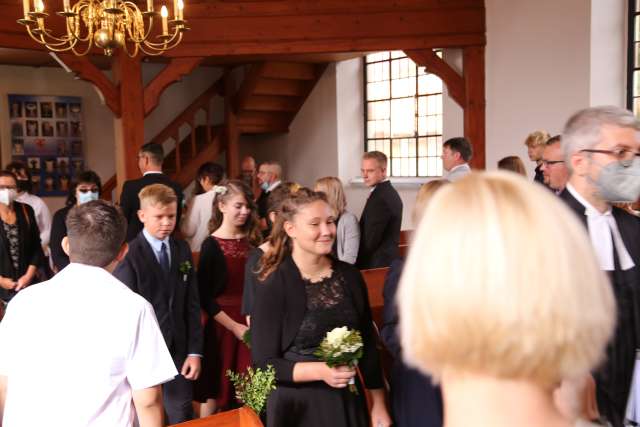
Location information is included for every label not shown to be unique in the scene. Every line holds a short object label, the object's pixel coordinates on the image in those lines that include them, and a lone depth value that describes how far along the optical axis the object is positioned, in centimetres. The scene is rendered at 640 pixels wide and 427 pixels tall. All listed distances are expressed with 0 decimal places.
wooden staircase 1168
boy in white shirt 215
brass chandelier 505
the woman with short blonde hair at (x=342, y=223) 555
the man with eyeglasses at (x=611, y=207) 241
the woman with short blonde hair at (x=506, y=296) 107
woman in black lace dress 281
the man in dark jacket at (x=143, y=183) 605
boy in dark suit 369
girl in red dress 428
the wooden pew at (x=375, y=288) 447
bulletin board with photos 1178
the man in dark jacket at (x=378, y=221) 579
